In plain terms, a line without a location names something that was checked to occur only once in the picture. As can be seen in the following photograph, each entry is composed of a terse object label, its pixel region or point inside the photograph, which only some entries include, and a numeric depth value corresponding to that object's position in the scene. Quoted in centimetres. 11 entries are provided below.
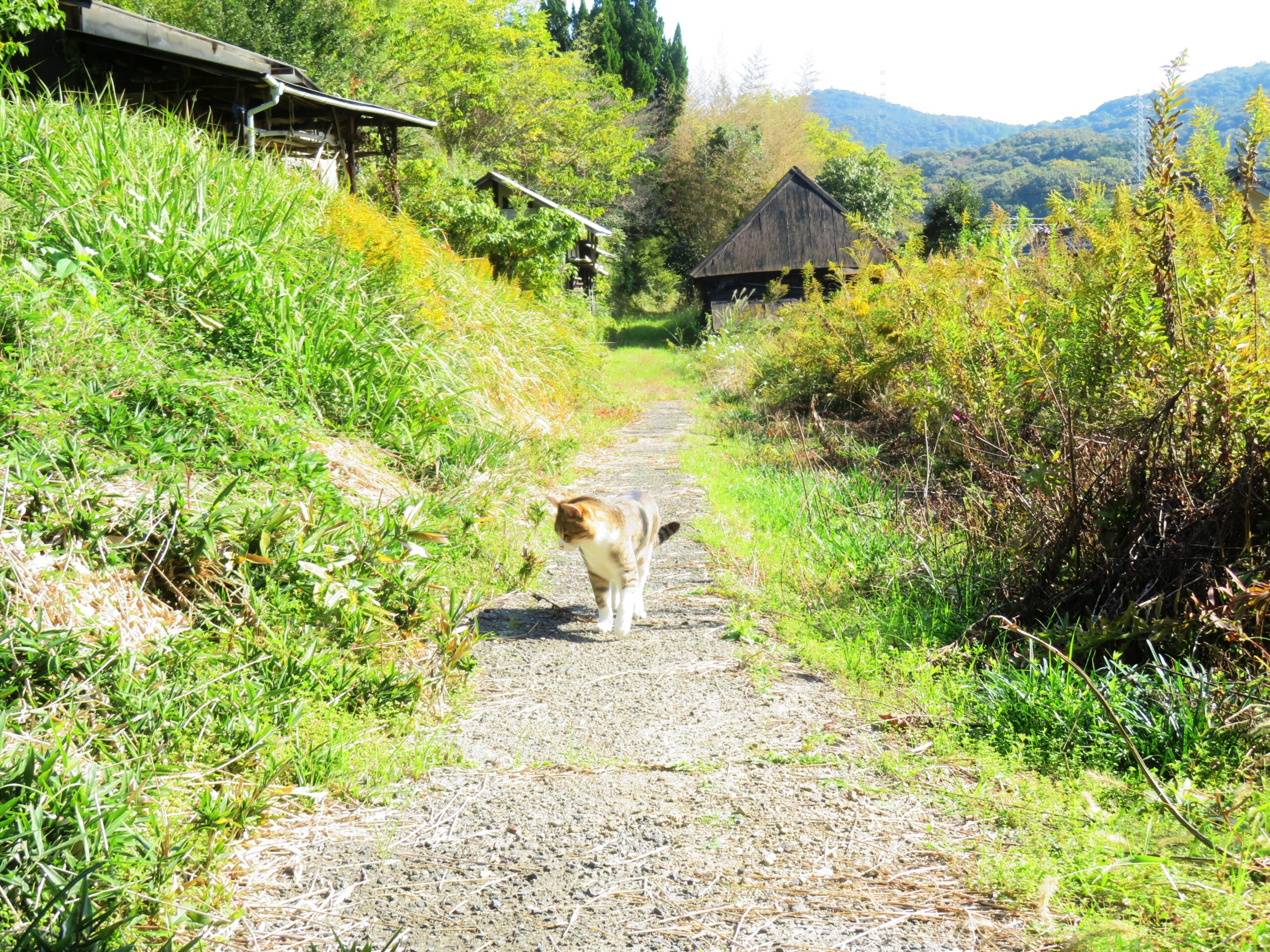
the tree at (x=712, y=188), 4384
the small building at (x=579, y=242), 2816
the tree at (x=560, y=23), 5456
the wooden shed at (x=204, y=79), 1060
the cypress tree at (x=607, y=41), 5128
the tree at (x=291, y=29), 1919
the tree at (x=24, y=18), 726
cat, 408
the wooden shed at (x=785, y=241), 2938
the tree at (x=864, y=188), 3919
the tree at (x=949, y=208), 3139
